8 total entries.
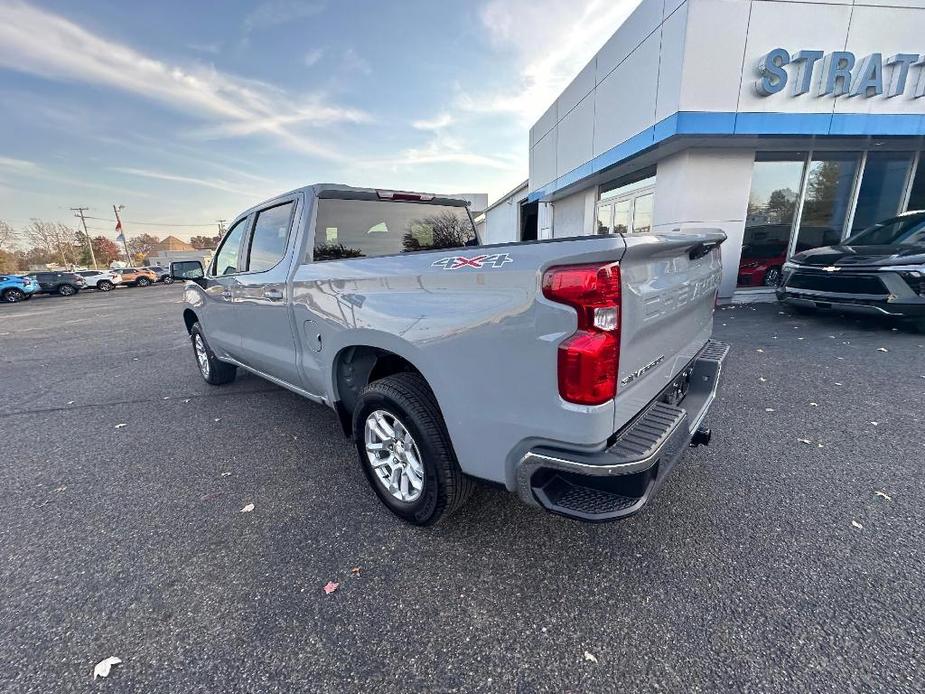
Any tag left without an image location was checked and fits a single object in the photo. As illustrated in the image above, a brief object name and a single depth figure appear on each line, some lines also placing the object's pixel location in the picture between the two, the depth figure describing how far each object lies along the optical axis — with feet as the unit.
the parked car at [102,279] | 92.43
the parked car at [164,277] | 113.70
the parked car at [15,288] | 71.31
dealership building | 24.32
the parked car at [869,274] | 17.88
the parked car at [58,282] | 79.71
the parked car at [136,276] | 101.14
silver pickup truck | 5.12
